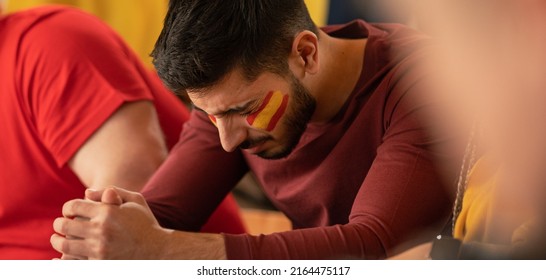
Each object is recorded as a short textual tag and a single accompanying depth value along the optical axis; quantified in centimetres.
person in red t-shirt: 279
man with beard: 252
